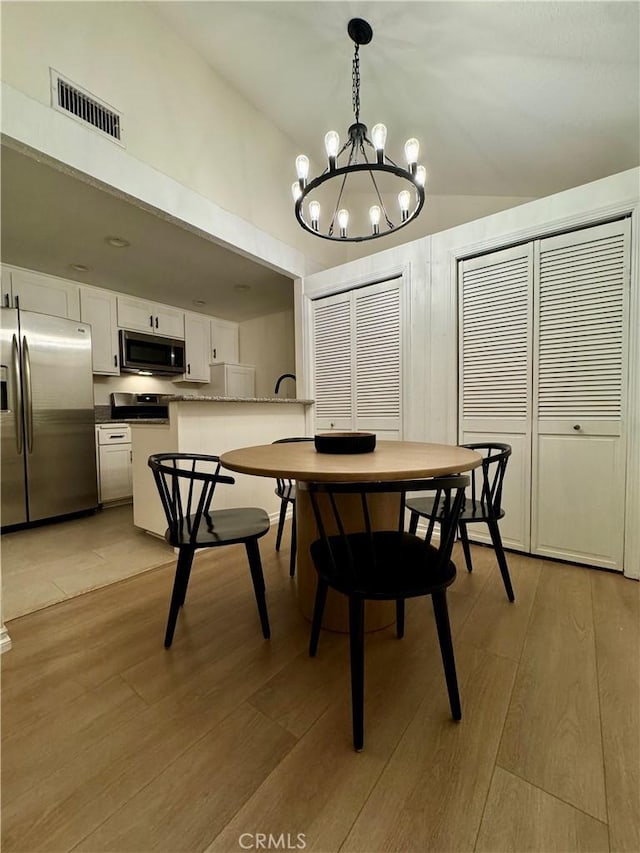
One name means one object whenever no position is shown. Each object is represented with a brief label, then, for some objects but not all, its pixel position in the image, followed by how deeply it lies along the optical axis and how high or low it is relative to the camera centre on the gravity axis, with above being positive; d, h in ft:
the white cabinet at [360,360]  9.36 +1.42
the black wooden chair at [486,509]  5.62 -1.78
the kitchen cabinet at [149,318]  13.78 +3.94
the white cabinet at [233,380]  15.97 +1.46
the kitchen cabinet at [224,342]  16.94 +3.45
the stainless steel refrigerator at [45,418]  9.44 -0.15
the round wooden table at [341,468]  3.55 -0.65
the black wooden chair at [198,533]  4.59 -1.68
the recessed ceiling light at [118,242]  9.57 +4.77
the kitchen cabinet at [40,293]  10.98 +4.01
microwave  13.53 +2.38
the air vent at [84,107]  6.02 +5.60
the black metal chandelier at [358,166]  5.51 +4.21
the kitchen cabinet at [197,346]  15.81 +3.01
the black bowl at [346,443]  5.03 -0.49
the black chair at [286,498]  6.98 -1.81
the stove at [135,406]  13.90 +0.24
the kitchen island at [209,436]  8.02 -0.64
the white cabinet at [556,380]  6.63 +0.56
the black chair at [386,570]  3.20 -1.67
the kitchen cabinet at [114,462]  11.87 -1.77
